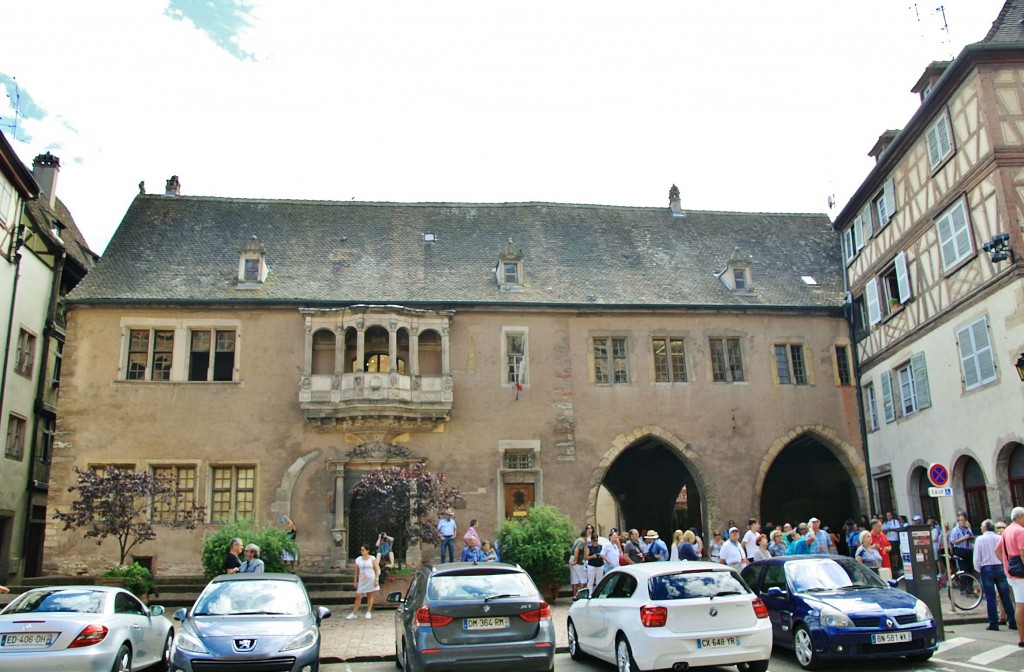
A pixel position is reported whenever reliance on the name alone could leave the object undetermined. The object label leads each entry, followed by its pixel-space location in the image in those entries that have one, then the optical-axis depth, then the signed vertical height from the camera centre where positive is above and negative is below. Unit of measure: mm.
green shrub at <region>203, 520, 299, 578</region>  18062 -102
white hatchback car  9078 -1007
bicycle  14484 -1251
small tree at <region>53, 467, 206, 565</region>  19333 +955
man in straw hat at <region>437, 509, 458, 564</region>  19516 +62
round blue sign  14453 +717
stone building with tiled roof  23016 +4611
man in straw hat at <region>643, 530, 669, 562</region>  17109 -448
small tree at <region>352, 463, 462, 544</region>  19406 +843
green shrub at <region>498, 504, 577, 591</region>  18047 -254
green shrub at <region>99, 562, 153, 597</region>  16719 -631
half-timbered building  17297 +5186
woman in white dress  15922 -723
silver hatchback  9086 -952
